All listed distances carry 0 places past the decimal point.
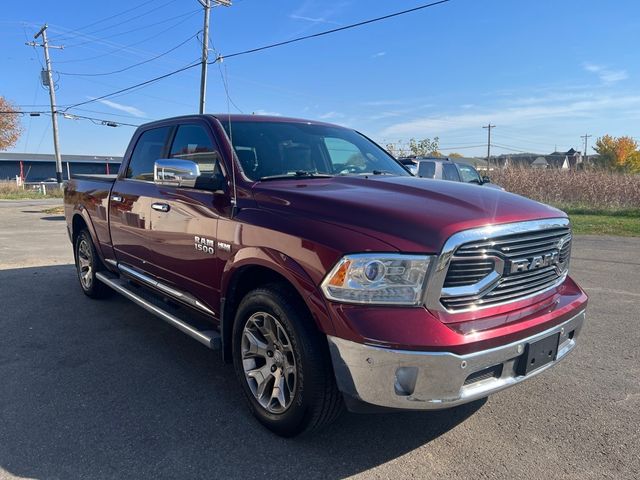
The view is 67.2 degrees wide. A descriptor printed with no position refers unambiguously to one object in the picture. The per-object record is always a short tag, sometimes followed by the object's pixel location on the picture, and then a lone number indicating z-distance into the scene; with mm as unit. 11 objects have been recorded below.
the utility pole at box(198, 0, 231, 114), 21031
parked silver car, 12656
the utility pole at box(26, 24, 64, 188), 34625
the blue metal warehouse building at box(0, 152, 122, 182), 60906
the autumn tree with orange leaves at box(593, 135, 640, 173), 72375
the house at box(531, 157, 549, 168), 90562
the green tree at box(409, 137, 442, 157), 62162
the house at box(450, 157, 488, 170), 75825
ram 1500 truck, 2314
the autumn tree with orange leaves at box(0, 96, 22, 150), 51531
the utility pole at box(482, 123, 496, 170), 73481
